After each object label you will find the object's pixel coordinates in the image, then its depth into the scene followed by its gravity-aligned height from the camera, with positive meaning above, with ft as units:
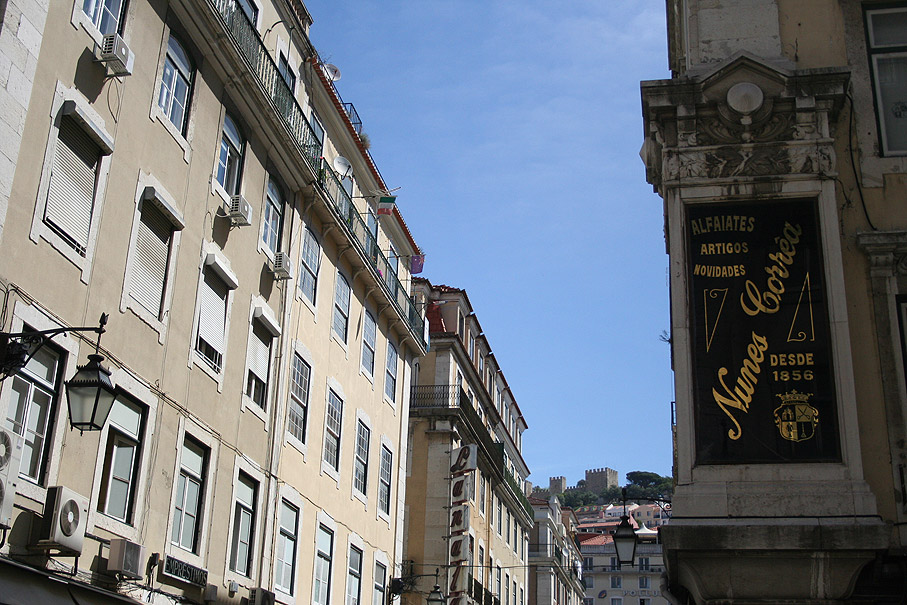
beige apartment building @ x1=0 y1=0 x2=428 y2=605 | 41.45 +19.62
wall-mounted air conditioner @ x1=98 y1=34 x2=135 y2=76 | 46.83 +27.47
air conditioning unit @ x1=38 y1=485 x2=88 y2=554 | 40.29 +6.25
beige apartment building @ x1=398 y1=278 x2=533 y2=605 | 118.32 +27.63
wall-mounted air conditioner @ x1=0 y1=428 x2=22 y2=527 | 37.22 +7.48
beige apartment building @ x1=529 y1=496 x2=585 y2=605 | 210.59 +29.35
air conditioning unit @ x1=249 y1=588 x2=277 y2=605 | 61.05 +5.41
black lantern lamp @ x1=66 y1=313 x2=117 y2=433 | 35.86 +9.67
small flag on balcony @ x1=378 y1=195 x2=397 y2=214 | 89.97 +41.40
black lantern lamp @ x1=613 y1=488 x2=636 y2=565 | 53.01 +8.03
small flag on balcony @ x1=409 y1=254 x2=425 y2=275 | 106.22 +42.71
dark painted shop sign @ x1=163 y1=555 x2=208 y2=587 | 50.85 +5.75
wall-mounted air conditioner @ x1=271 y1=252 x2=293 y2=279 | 67.77 +26.73
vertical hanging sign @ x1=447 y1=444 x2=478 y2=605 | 115.65 +19.39
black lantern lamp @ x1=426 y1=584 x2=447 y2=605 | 88.17 +8.20
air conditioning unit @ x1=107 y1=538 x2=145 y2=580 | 45.55 +5.53
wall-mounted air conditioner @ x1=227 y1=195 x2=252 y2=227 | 60.54 +27.01
